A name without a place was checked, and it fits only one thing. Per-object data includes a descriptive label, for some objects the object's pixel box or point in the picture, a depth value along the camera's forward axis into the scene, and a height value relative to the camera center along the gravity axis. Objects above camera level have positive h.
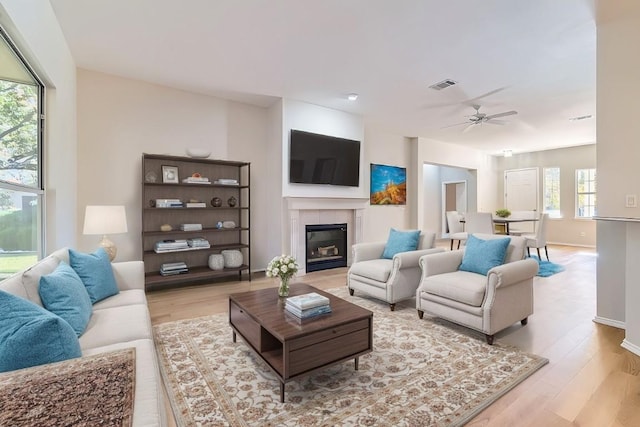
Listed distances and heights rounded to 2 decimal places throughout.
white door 8.73 +0.57
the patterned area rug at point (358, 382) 1.70 -1.11
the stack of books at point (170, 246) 4.07 -0.47
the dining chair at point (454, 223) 7.23 -0.28
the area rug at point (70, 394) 0.86 -0.57
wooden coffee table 1.82 -0.80
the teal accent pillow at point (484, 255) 2.92 -0.42
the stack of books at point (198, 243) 4.29 -0.46
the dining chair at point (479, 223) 5.95 -0.23
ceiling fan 4.85 +1.49
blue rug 5.00 -0.99
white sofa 1.10 -0.70
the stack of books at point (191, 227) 4.26 -0.23
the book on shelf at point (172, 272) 4.11 -0.83
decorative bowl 4.33 +0.80
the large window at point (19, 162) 2.02 +0.36
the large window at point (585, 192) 7.88 +0.48
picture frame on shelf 4.18 +0.49
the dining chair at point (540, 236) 5.69 -0.47
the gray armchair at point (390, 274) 3.30 -0.70
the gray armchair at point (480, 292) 2.52 -0.71
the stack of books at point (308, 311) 2.04 -0.68
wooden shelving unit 4.16 -0.07
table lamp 3.14 -0.10
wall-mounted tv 4.92 +0.87
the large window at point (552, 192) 8.45 +0.52
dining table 6.53 -0.20
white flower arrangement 2.41 -0.45
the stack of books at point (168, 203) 4.09 +0.10
